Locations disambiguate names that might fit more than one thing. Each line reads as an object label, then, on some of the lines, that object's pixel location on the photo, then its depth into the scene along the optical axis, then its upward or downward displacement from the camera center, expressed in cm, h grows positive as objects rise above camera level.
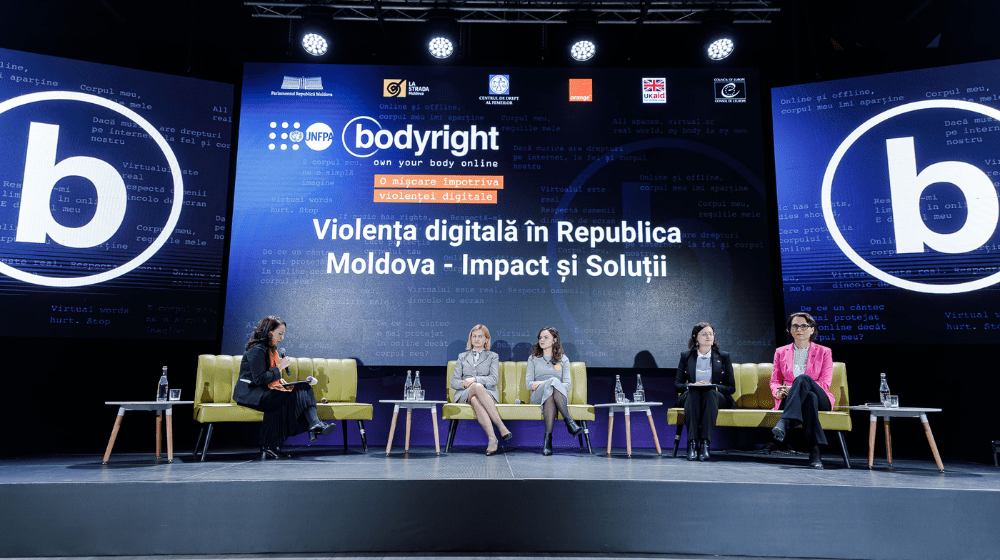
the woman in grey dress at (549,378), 433 -22
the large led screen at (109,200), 459 +118
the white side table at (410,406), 402 -40
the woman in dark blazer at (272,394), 389 -33
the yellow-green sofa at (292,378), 402 -33
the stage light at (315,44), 530 +275
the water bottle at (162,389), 397 -31
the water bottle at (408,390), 418 -31
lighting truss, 521 +309
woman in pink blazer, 365 -19
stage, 261 -76
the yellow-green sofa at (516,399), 440 -42
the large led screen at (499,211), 497 +120
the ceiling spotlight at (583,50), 530 +273
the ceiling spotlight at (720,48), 526 +275
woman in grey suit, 434 -23
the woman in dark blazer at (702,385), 400 -23
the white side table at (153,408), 365 -41
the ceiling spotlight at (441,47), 529 +273
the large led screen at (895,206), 466 +124
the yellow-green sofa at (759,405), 384 -39
